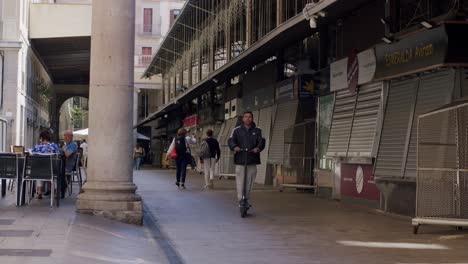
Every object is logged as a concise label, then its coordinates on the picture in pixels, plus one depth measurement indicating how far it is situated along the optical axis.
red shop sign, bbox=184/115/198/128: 38.56
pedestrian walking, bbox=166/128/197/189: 20.33
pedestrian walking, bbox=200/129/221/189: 20.44
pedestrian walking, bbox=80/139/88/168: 29.00
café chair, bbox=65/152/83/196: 15.33
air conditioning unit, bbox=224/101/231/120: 29.52
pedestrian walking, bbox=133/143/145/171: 39.91
